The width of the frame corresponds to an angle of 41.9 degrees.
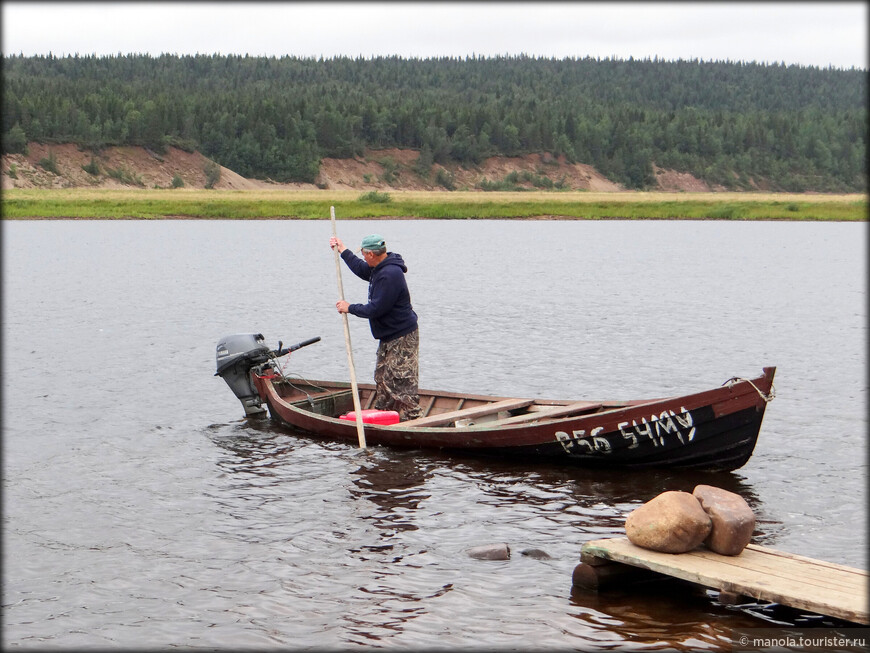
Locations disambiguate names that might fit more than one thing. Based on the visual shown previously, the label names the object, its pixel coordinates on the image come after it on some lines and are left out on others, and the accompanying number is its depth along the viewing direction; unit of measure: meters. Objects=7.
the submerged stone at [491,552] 10.00
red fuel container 14.47
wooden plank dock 7.94
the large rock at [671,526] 8.73
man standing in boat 13.84
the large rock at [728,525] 8.73
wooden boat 12.05
